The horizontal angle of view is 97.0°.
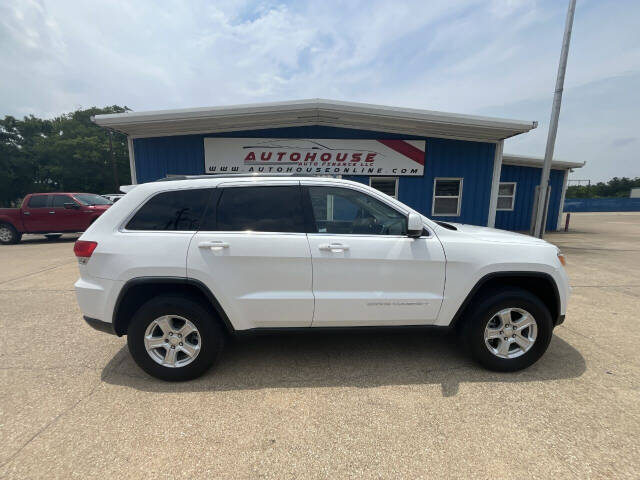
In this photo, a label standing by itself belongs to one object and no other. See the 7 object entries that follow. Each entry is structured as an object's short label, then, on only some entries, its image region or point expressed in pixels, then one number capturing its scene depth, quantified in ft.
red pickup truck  32.65
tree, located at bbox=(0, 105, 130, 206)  100.53
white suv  7.79
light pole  25.38
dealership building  22.89
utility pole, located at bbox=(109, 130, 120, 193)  99.27
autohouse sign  26.20
